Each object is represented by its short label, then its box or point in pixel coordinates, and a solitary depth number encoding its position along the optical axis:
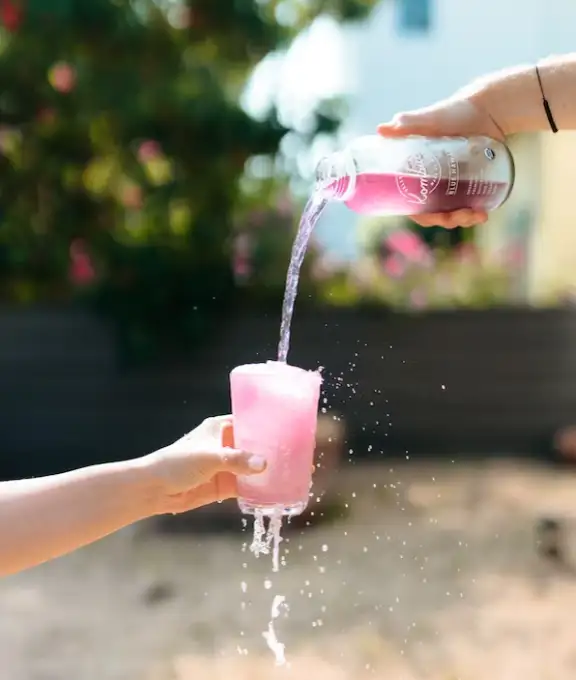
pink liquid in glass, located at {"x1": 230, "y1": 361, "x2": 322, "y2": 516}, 1.03
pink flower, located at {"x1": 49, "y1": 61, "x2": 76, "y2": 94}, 3.27
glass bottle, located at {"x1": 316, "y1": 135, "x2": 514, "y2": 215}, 1.17
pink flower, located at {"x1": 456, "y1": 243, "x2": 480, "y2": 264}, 4.27
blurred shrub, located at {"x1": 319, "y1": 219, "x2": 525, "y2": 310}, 3.98
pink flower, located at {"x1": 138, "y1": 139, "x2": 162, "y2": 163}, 3.39
